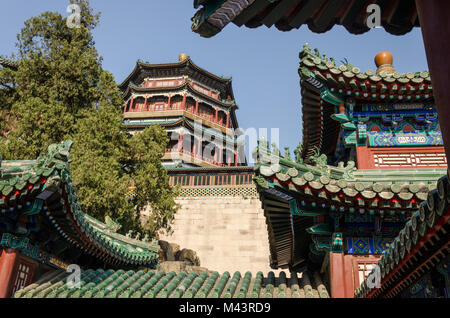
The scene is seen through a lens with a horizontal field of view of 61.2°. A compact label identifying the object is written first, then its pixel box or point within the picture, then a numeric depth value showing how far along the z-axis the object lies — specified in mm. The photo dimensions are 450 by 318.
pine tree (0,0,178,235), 11555
